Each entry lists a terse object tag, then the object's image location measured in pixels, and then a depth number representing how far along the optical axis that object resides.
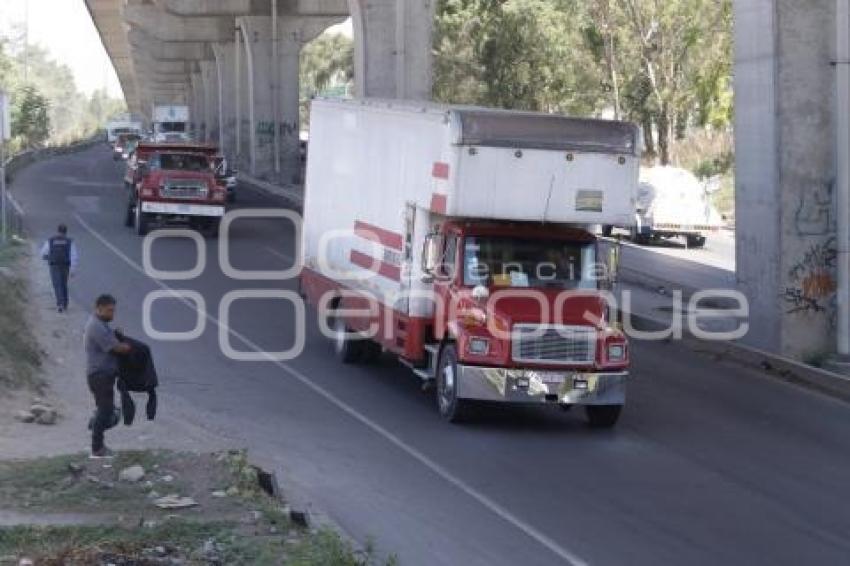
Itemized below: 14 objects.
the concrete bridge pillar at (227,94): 90.31
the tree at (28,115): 110.03
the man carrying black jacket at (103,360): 13.30
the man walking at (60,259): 24.95
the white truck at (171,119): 101.11
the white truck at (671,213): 44.34
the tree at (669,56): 59.59
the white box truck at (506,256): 16.20
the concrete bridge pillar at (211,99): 110.50
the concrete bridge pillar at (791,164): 21.31
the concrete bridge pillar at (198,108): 125.19
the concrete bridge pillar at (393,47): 41.28
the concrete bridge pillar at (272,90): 71.94
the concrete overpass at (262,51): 41.56
